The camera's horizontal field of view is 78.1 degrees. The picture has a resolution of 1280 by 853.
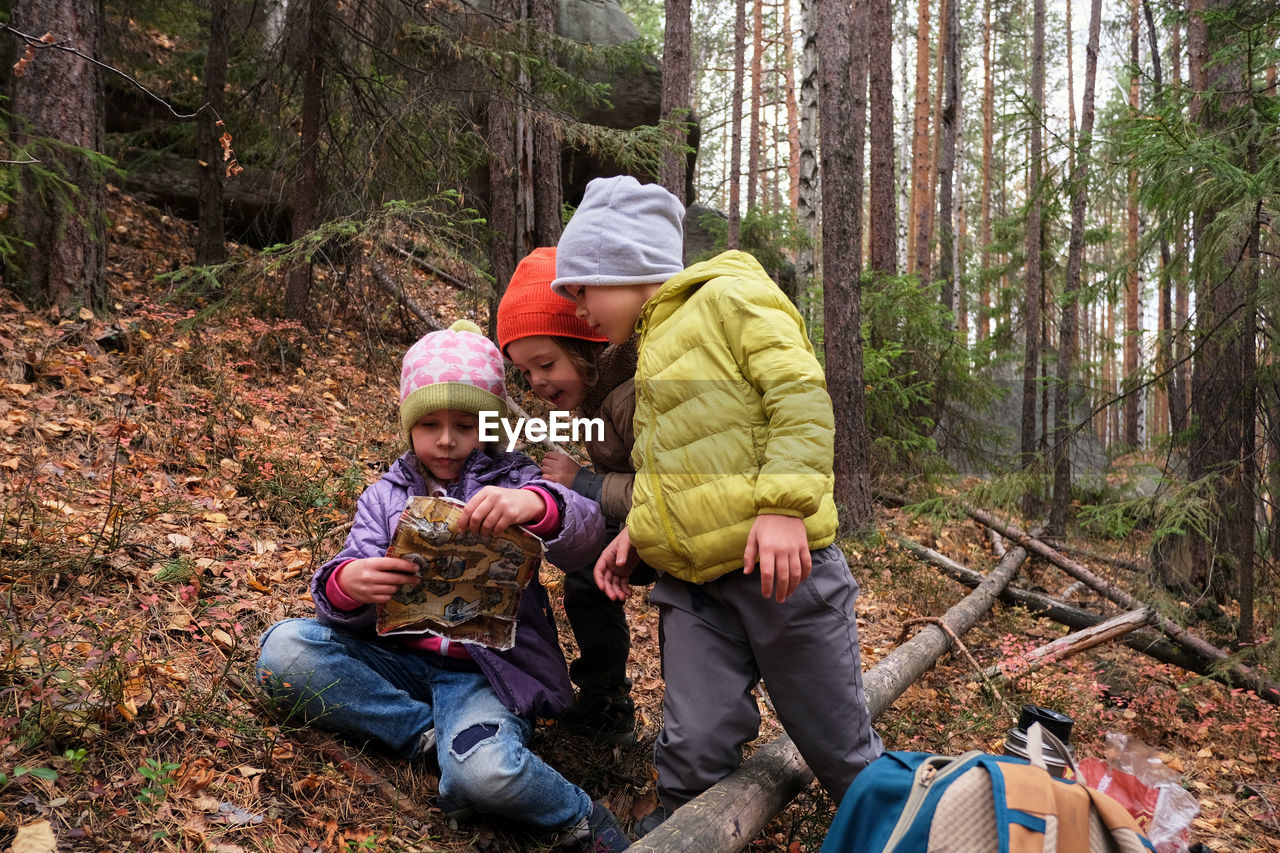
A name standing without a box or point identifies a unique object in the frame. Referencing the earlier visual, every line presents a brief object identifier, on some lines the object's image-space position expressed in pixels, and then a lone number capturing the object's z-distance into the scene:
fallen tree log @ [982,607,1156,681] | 4.62
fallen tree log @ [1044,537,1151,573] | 6.09
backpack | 1.65
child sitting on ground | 2.47
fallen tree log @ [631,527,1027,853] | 2.09
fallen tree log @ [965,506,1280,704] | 5.06
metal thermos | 2.11
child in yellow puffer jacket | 2.34
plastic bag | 2.69
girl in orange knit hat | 3.02
